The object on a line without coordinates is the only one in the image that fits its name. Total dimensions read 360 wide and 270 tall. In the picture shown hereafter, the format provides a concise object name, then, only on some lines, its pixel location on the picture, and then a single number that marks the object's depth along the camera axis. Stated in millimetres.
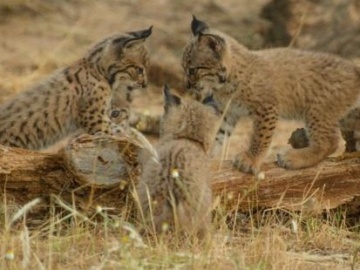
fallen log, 15773
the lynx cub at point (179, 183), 14820
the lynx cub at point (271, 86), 18062
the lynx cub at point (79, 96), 18562
